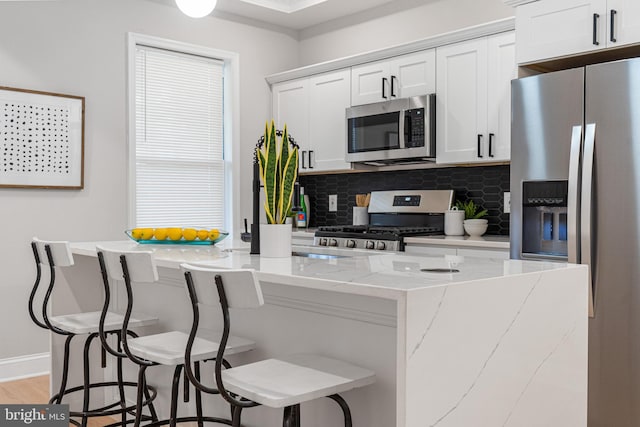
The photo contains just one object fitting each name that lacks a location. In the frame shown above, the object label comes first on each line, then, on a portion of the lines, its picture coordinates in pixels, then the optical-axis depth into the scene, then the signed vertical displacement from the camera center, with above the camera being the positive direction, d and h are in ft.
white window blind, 15.64 +1.66
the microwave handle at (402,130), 14.26 +1.70
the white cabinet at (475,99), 12.73 +2.22
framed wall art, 13.25 +1.39
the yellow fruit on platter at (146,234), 10.33 -0.48
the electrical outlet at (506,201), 13.93 +0.11
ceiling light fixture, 9.81 +3.08
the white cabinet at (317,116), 16.12 +2.38
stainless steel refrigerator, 9.25 +0.12
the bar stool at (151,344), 7.28 -1.69
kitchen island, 5.26 -1.26
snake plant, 8.12 +0.39
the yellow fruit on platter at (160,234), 10.35 -0.48
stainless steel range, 13.61 -0.40
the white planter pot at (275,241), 8.07 -0.45
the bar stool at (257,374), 5.80 -1.66
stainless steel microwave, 13.97 +1.71
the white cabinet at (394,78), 14.16 +2.98
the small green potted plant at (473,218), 13.61 -0.27
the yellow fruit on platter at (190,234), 10.23 -0.47
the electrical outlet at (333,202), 17.87 +0.09
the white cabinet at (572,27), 9.90 +2.92
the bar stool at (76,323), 9.09 -1.73
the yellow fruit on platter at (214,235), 10.17 -0.48
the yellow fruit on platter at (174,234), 10.28 -0.47
